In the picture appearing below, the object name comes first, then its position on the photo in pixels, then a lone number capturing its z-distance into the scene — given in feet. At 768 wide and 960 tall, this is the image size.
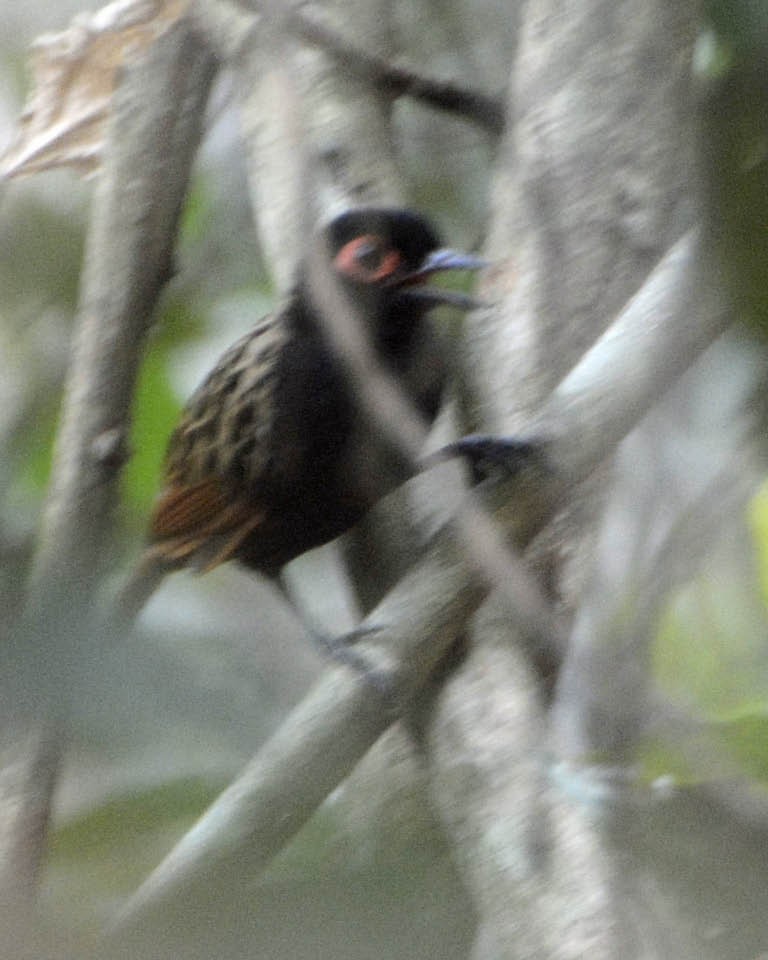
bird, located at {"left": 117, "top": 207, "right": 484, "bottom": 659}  16.83
